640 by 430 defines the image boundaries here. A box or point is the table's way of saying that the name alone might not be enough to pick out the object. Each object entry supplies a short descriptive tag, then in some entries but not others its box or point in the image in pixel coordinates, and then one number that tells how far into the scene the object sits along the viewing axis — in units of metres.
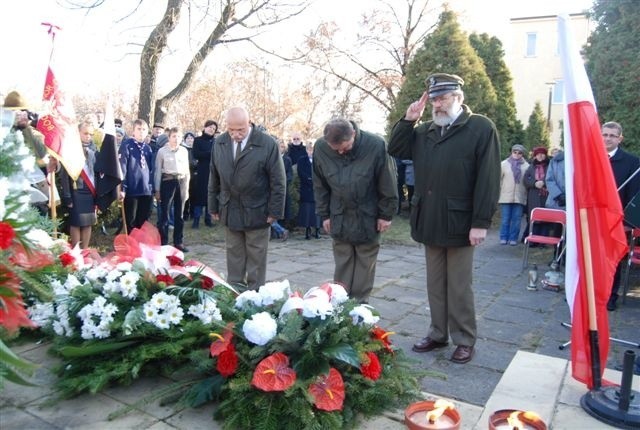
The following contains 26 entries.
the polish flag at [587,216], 2.78
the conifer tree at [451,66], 12.80
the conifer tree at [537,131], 24.23
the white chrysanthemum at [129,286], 2.82
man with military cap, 3.62
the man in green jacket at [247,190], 4.89
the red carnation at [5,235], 1.81
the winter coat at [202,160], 9.45
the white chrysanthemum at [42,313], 3.00
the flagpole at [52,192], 5.47
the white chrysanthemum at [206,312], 2.75
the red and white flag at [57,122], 5.57
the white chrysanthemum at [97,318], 2.65
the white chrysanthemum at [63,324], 2.81
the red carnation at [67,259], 3.55
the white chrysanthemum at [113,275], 2.90
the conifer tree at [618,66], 7.62
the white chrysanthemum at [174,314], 2.71
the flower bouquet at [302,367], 2.19
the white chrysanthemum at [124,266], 2.99
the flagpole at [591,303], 2.68
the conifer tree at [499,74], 15.83
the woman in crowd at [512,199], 9.90
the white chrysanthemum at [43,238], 3.56
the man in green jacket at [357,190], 4.34
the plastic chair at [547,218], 7.11
